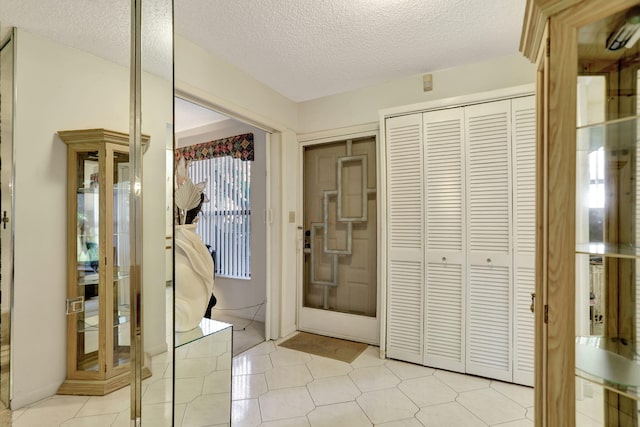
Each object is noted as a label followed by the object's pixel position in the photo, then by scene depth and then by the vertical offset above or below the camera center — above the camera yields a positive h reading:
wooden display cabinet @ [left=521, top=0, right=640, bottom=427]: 0.83 +0.01
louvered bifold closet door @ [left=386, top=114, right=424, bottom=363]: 2.44 -0.22
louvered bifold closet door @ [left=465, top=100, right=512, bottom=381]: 2.14 -0.22
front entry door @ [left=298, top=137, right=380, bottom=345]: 2.96 -0.32
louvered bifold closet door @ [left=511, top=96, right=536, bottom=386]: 2.07 -0.15
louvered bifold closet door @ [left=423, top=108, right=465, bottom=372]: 2.29 -0.22
